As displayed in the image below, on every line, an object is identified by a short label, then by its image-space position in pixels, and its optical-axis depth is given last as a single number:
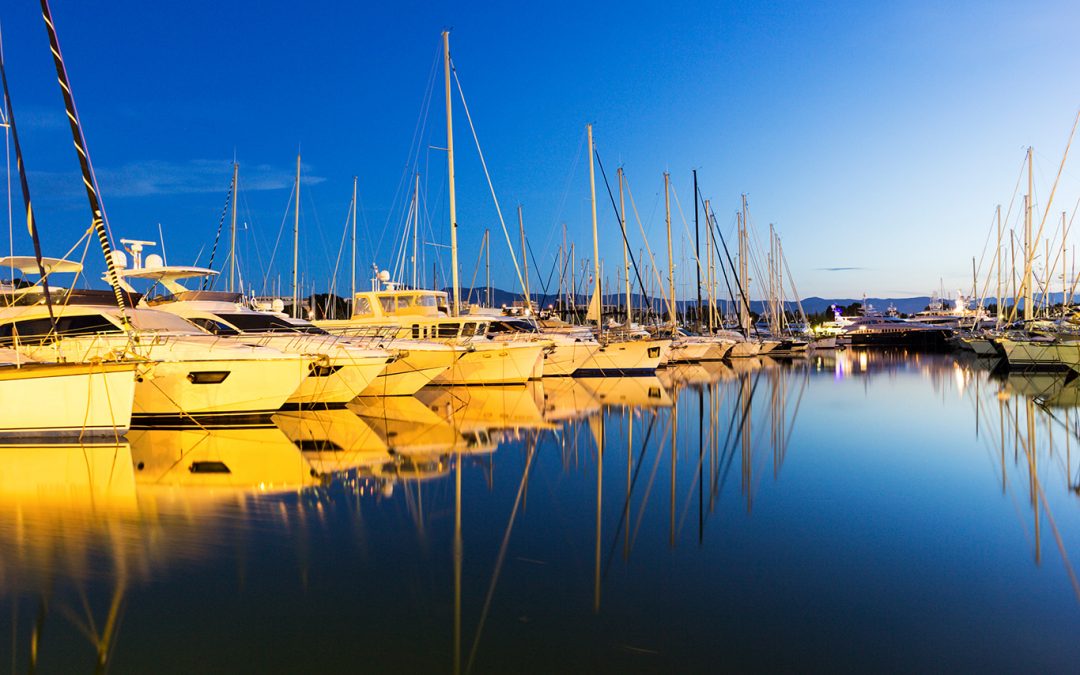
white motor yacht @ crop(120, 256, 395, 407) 19.66
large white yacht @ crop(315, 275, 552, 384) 26.94
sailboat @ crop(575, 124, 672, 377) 33.94
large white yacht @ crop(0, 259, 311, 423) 16.67
